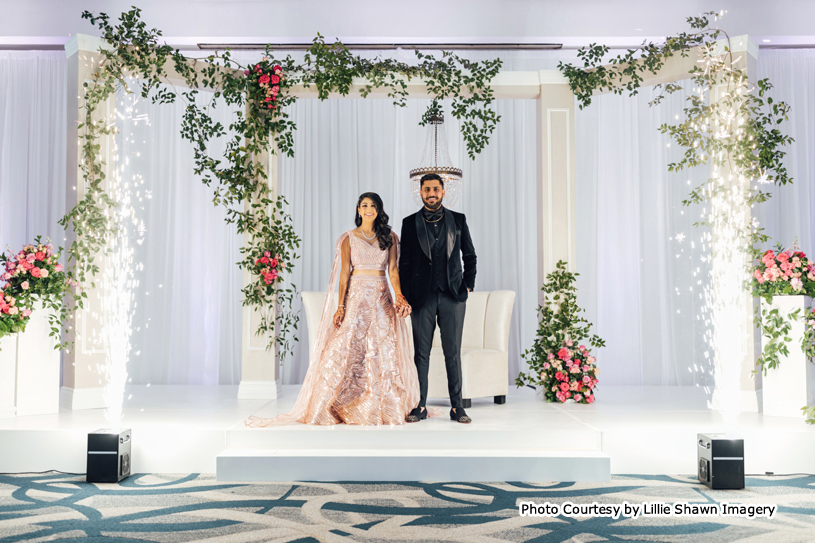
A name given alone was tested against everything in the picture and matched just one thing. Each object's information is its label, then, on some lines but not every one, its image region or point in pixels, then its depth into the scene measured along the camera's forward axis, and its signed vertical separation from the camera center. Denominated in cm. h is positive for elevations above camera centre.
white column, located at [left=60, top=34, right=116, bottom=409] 480 +5
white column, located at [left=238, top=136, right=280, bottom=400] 546 -39
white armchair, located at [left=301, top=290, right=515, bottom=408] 485 -28
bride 403 -21
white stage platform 351 -78
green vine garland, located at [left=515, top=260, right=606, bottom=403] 521 -14
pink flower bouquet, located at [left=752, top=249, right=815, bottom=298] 442 +26
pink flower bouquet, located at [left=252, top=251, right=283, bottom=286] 539 +39
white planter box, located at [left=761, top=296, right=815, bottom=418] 423 -46
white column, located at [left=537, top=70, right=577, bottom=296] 545 +119
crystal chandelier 525 +114
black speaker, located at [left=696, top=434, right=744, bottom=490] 329 -78
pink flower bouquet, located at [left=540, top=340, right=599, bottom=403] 506 -50
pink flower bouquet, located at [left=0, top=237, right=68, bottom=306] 438 +28
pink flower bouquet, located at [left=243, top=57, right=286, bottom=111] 531 +192
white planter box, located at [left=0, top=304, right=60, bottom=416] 423 -38
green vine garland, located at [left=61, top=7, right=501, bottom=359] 500 +185
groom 403 +22
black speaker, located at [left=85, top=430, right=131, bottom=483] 341 -76
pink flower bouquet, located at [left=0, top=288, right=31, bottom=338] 421 -1
